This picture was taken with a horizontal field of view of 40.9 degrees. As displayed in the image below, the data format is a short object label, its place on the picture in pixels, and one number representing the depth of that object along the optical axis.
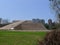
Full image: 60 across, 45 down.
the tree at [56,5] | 9.48
